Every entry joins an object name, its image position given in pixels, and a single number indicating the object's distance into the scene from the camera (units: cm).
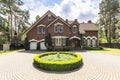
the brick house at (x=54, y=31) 1429
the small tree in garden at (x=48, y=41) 1412
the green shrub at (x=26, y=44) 1444
